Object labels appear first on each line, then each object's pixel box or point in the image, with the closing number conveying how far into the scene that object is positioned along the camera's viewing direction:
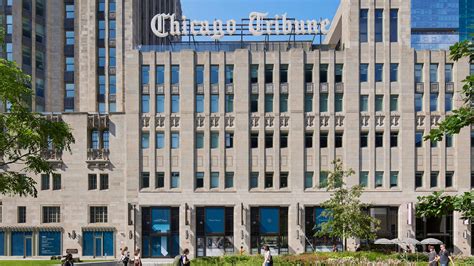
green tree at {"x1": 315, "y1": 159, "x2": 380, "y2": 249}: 53.53
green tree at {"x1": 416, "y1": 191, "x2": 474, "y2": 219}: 14.84
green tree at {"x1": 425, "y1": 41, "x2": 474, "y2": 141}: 14.56
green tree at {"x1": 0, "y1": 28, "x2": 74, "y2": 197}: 28.86
